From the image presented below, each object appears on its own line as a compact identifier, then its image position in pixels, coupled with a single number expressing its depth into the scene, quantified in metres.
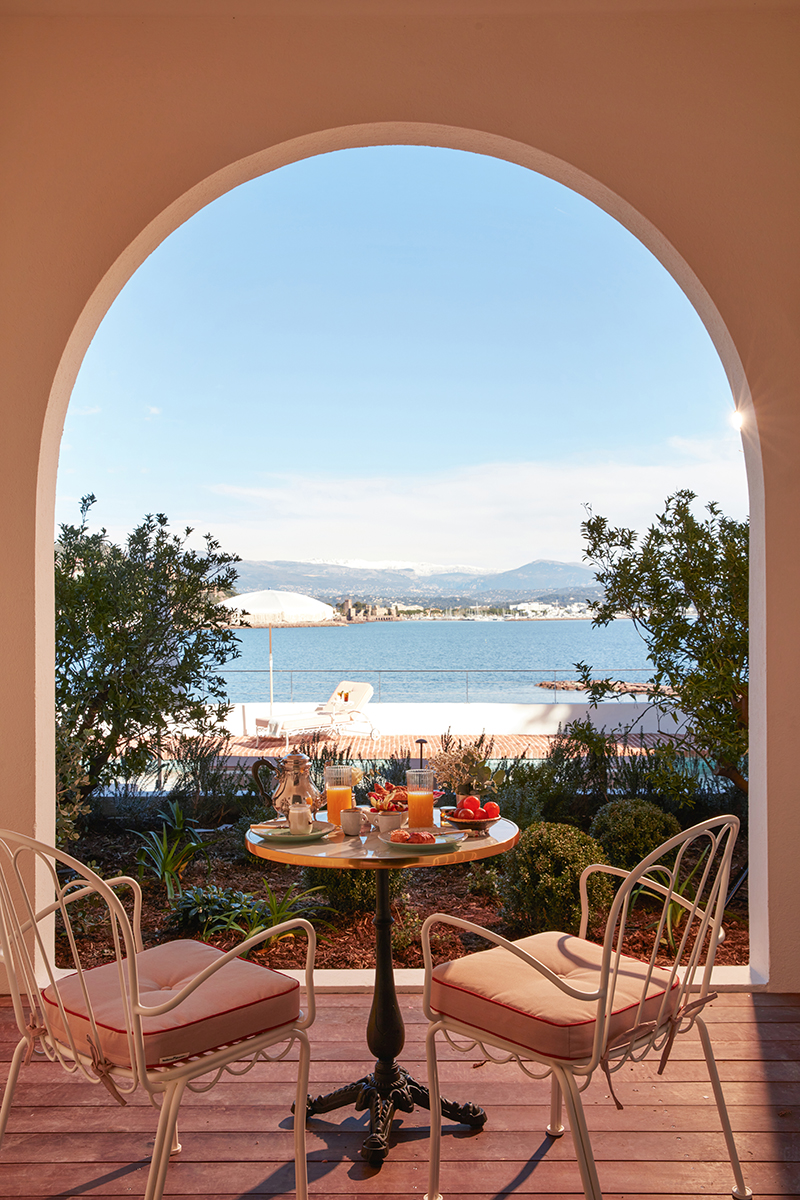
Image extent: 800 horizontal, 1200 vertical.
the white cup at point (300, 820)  2.06
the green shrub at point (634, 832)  3.77
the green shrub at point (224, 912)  3.34
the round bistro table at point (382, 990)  1.86
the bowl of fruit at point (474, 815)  2.10
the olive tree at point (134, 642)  4.32
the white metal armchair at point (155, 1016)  1.45
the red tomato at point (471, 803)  2.16
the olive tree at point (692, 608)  3.93
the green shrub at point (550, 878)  3.29
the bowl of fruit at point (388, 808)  2.13
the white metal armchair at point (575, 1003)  1.51
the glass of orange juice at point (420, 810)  2.15
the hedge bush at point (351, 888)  3.59
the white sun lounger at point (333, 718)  10.65
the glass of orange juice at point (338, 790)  2.23
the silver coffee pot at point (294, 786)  2.26
